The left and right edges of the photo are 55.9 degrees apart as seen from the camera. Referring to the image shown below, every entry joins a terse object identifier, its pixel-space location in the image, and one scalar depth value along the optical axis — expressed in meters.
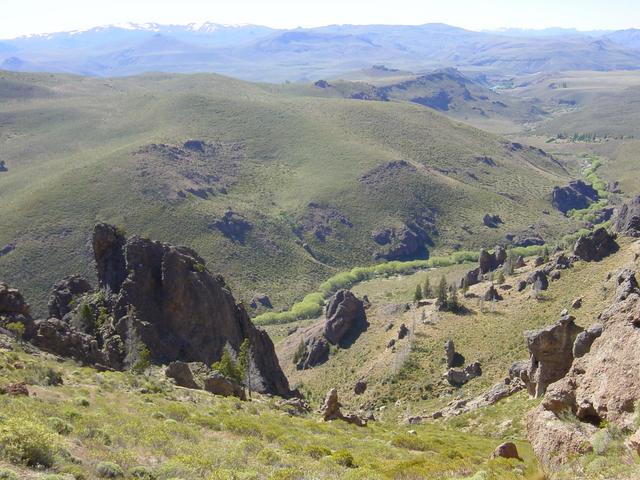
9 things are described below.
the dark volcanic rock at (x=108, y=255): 61.22
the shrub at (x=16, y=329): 42.72
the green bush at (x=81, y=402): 30.05
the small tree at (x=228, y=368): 51.25
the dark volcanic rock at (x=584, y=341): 37.94
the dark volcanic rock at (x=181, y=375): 45.83
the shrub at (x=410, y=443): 33.25
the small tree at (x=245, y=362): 51.59
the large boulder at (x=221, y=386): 45.59
